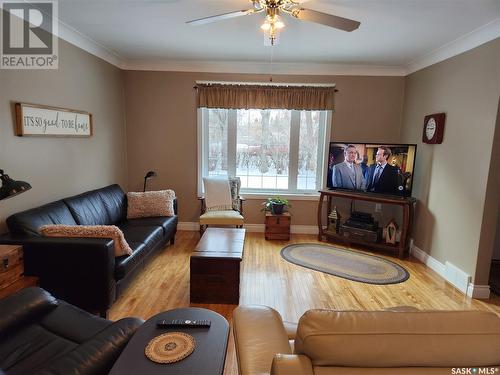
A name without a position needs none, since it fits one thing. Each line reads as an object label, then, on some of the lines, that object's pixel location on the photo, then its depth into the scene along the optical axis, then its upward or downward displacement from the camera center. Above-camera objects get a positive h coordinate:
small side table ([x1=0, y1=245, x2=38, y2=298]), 2.04 -0.88
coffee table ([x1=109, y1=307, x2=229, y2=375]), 1.20 -0.85
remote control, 1.48 -0.84
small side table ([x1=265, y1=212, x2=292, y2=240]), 4.45 -1.05
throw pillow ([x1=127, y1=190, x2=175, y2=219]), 3.82 -0.70
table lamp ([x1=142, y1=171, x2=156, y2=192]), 4.24 -0.34
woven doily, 1.26 -0.84
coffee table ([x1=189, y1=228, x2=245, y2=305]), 2.66 -1.09
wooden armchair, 4.05 -0.85
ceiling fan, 1.98 +0.92
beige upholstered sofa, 0.81 -0.49
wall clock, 3.44 +0.37
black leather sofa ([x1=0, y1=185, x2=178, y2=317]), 2.25 -0.88
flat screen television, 3.86 -0.12
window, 4.70 +0.10
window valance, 4.44 +0.83
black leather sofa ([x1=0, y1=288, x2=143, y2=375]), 1.27 -0.92
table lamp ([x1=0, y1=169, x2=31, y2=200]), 1.84 -0.26
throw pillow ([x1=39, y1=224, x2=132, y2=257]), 2.35 -0.66
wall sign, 2.61 +0.23
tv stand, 3.79 -0.76
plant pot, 4.46 -0.79
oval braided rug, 3.34 -1.27
